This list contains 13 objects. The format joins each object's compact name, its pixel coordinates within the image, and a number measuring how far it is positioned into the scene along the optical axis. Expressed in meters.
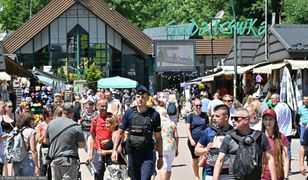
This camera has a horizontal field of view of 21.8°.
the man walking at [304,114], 16.83
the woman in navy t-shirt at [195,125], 14.56
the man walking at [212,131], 8.93
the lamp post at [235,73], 32.51
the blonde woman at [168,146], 13.61
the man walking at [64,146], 10.67
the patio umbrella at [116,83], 41.52
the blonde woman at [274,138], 9.20
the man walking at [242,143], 7.97
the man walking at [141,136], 10.70
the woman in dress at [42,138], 12.30
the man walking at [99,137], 12.56
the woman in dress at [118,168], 12.09
